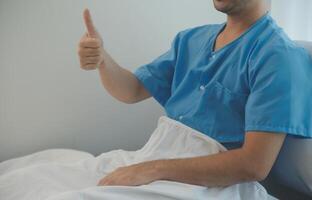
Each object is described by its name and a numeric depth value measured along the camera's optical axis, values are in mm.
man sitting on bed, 849
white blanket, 810
